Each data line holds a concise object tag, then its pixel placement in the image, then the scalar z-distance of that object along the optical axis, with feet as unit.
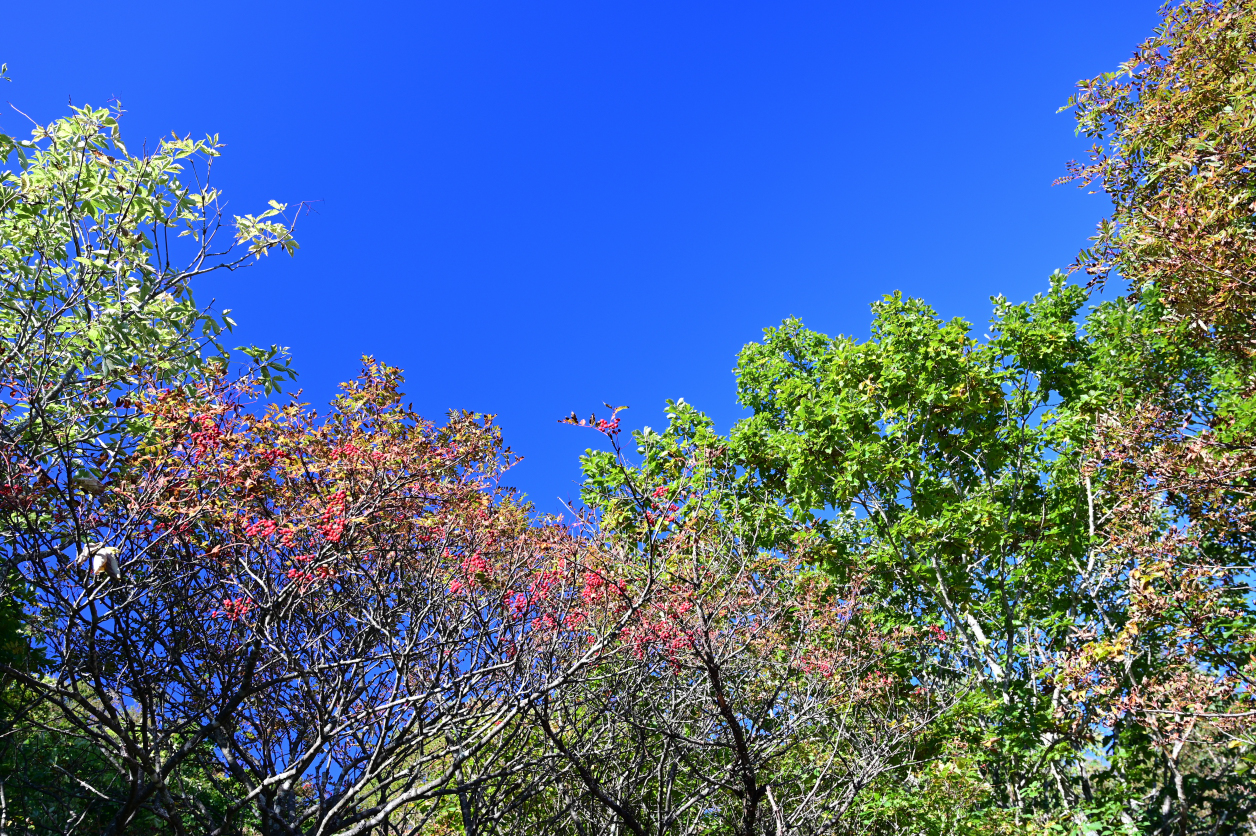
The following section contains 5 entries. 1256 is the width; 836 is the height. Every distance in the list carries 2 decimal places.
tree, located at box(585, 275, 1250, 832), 27.25
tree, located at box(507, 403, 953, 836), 20.83
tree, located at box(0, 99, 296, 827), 18.12
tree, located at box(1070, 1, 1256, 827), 18.39
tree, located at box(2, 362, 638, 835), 18.69
